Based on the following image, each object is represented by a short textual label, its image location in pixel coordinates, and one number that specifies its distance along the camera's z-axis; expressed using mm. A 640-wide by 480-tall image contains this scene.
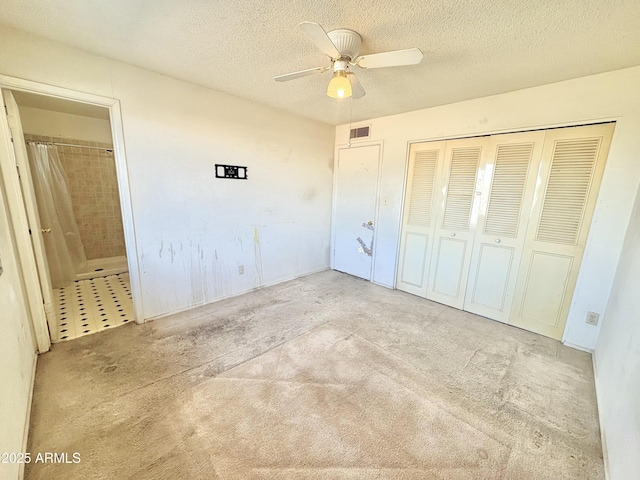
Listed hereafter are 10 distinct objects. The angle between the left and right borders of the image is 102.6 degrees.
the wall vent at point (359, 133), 3674
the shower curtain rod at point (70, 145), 3225
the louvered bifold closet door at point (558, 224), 2230
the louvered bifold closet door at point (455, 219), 2852
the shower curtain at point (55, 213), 3184
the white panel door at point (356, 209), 3746
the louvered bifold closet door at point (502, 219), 2523
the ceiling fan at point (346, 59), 1531
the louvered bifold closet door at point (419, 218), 3164
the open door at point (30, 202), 1873
